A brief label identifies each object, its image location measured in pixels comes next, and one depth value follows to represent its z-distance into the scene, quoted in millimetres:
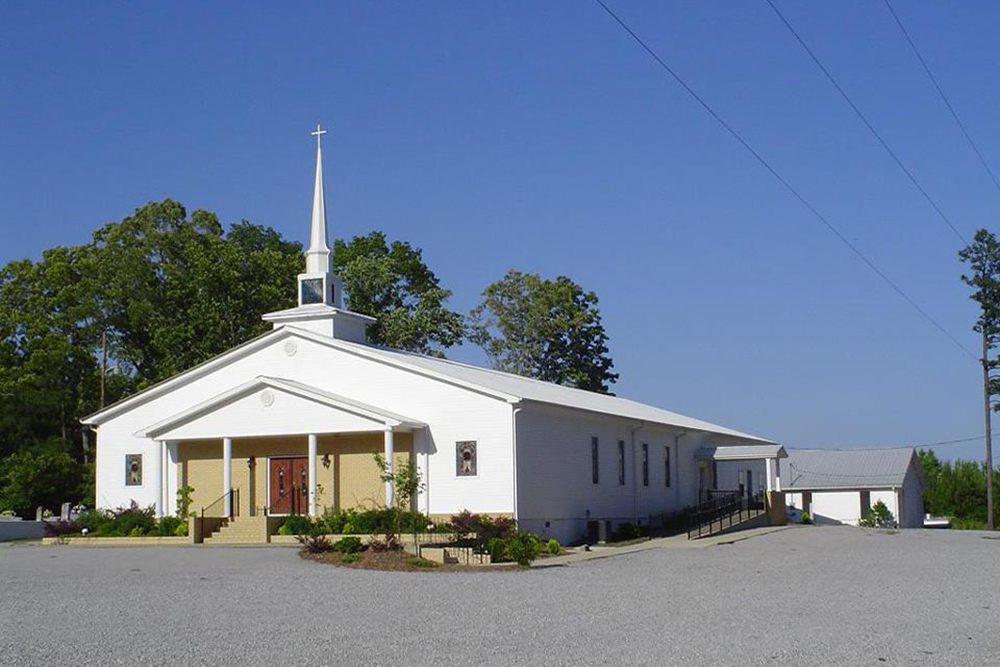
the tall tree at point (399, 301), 65875
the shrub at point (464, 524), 28125
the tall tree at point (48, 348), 59094
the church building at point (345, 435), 35188
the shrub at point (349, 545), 27172
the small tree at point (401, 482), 33188
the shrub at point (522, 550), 26312
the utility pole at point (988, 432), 66250
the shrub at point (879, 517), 62625
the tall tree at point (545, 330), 74250
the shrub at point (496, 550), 26531
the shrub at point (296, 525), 34384
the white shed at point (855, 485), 68062
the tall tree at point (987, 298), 66500
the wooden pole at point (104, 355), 58703
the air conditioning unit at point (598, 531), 37000
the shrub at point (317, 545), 28203
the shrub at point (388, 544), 27812
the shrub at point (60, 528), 37469
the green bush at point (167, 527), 36656
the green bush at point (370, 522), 32750
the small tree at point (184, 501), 37656
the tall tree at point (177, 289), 60094
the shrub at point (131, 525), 36938
